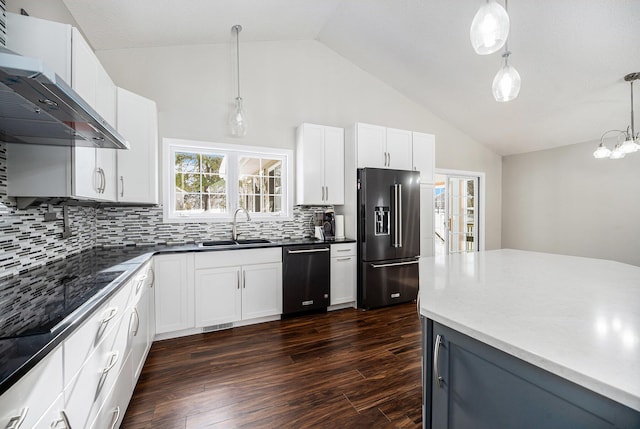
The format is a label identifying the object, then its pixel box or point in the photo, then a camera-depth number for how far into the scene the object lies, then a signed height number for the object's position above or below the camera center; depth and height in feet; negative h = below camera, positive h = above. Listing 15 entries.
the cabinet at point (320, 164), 11.59 +2.13
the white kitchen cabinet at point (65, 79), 4.83 +2.55
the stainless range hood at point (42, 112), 2.65 +1.38
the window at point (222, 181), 10.52 +1.39
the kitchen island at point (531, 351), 2.05 -1.16
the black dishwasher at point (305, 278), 10.14 -2.37
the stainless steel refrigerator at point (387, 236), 11.22 -0.91
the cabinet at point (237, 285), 9.03 -2.41
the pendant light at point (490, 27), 4.21 +2.89
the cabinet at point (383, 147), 11.73 +2.93
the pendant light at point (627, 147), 8.77 +2.16
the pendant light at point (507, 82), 5.37 +2.55
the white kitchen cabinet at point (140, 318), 5.74 -2.35
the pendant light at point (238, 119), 10.20 +3.53
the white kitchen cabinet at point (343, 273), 11.09 -2.38
